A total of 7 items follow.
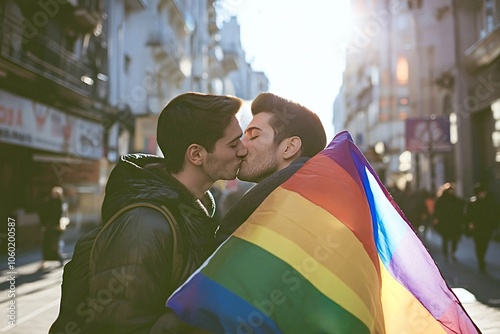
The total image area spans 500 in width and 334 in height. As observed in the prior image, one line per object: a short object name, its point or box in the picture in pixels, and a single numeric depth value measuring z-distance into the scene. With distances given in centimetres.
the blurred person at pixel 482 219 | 1220
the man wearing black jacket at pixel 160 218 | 193
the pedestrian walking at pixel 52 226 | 1298
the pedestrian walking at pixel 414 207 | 1838
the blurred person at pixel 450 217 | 1434
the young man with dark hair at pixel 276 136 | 291
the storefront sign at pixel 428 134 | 2267
